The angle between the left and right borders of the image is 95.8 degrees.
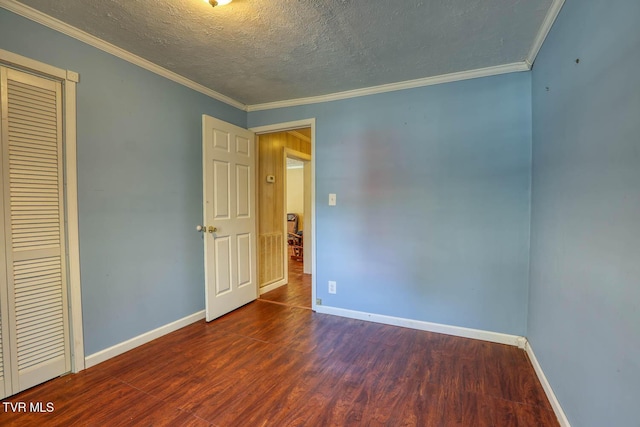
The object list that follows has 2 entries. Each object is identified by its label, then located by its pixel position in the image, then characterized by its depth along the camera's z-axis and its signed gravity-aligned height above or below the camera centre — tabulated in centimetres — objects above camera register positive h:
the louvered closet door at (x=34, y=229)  169 -15
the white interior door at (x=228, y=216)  279 -13
